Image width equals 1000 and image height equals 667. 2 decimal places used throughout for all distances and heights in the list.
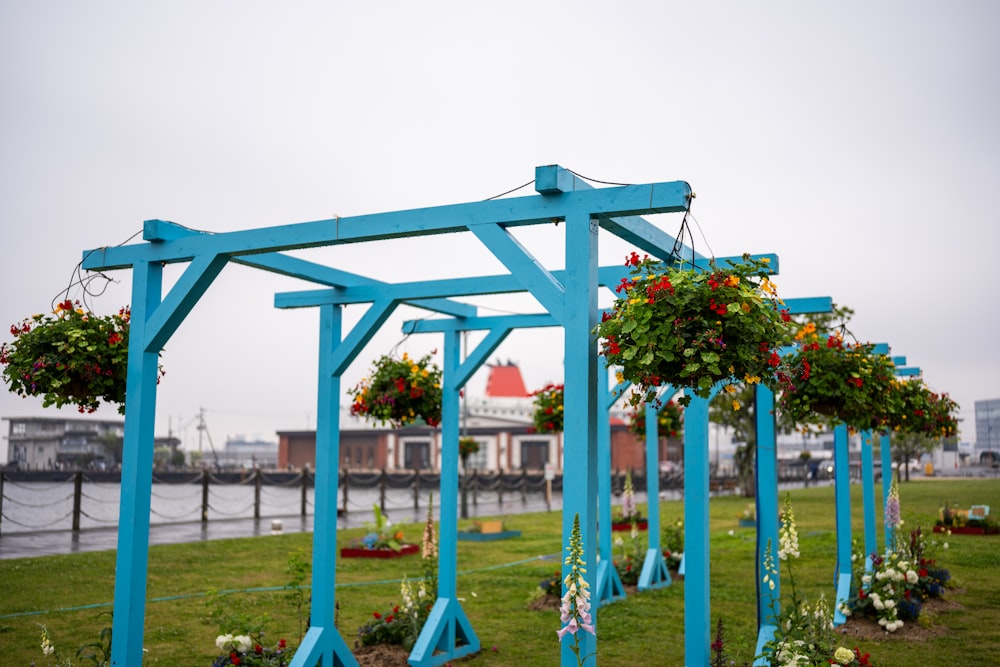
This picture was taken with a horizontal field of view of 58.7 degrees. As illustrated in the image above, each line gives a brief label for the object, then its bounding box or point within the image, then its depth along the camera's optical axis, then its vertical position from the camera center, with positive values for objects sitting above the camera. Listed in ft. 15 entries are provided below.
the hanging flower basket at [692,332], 14.21 +1.73
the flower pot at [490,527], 63.46 -6.31
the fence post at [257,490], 78.12 -4.84
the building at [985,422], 375.25 +8.70
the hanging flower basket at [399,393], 28.37 +1.43
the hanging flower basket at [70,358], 19.90 +1.74
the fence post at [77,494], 63.77 -4.31
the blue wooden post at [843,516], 31.01 -2.62
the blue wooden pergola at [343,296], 15.31 +3.07
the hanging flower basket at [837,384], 24.32 +1.55
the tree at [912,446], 156.81 -0.90
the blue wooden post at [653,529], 38.39 -3.97
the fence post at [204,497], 73.72 -5.09
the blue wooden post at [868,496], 35.17 -2.20
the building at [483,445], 207.92 -1.73
